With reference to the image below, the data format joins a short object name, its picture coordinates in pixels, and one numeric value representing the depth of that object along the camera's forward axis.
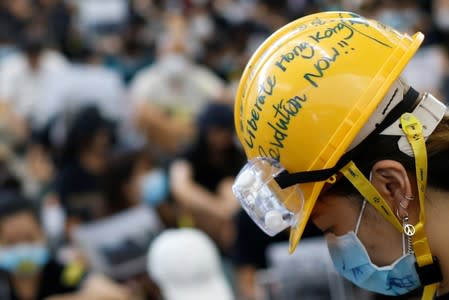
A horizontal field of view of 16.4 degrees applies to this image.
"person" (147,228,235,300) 6.87
